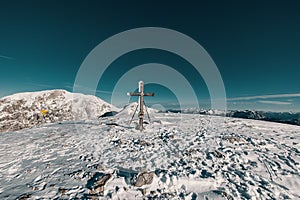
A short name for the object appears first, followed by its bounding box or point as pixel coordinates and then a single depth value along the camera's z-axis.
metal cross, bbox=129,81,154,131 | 12.80
